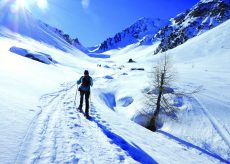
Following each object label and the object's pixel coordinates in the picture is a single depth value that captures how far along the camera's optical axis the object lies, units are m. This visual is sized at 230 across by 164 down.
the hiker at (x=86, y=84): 8.08
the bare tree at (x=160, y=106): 12.96
